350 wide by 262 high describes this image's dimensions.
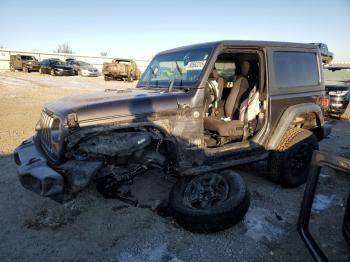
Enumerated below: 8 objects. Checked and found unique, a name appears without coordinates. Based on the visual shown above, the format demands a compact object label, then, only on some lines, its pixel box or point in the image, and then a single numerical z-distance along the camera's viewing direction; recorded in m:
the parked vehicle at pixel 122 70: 21.83
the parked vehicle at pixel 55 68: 25.55
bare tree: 74.26
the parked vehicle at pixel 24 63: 27.11
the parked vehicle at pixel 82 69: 26.81
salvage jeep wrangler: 3.12
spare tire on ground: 3.19
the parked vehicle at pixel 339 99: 9.82
